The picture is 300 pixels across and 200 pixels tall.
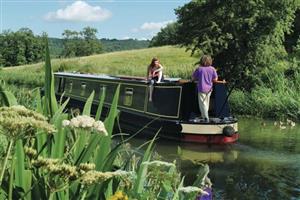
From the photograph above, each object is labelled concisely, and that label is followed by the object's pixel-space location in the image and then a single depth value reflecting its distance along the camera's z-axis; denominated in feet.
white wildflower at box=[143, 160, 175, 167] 7.21
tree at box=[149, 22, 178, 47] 286.46
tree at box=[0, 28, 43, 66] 287.89
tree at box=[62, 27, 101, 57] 329.11
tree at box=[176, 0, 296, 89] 67.00
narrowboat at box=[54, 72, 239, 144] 37.83
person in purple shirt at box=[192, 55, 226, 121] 38.04
